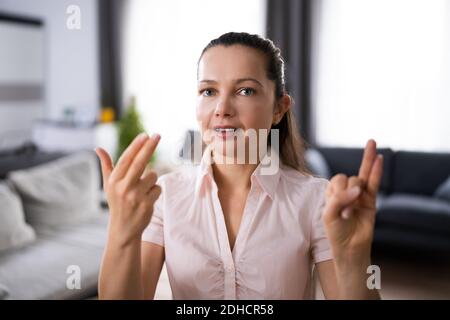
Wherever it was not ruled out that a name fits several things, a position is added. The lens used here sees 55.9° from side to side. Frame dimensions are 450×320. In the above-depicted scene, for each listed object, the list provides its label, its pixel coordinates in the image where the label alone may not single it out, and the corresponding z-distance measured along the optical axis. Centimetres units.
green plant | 318
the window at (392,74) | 231
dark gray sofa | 195
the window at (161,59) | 269
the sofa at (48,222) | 122
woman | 41
